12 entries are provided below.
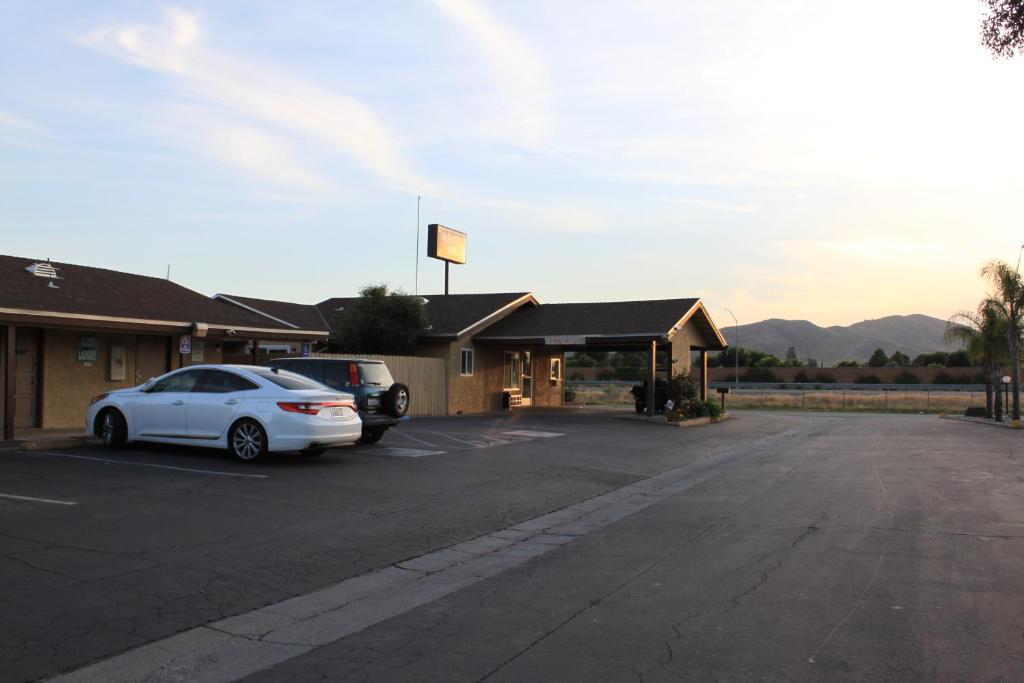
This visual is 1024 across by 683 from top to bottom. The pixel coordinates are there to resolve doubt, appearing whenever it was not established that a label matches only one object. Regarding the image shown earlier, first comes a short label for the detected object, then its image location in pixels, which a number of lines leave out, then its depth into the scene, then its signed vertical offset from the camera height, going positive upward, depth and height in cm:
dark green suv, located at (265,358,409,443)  1706 -33
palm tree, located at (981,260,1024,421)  3644 +329
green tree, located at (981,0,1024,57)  974 +408
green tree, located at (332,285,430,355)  3023 +169
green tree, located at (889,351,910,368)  10775 +201
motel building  1812 +100
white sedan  1388 -72
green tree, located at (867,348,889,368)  10944 +200
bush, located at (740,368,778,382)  9281 -17
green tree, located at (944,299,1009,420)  3766 +165
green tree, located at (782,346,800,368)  10139 +163
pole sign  4203 +643
